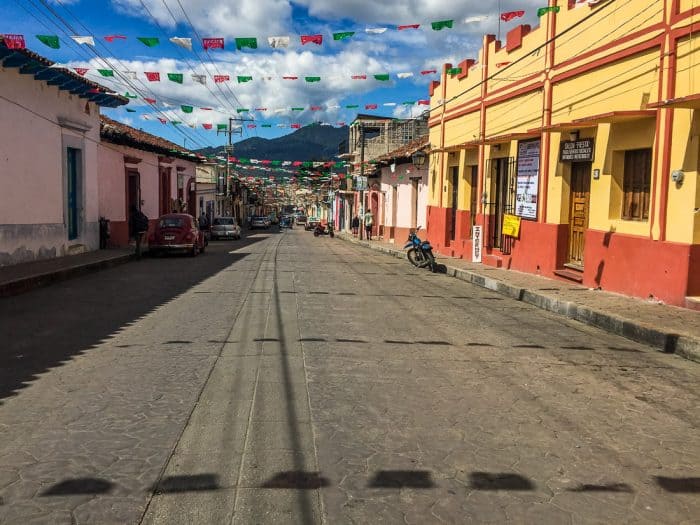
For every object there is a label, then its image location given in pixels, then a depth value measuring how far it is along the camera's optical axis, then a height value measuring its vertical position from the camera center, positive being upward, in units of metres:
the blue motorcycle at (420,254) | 18.56 -1.42
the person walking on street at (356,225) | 43.95 -1.45
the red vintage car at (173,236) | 22.02 -1.19
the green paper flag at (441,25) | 12.30 +3.49
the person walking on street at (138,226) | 20.55 -0.82
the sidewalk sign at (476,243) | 19.27 -1.09
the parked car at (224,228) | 38.28 -1.56
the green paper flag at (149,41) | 13.09 +3.26
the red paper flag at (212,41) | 13.57 +3.39
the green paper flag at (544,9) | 12.25 +3.81
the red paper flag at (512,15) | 12.23 +3.68
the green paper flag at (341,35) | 12.80 +3.38
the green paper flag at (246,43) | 13.46 +3.37
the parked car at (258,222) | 62.80 -1.90
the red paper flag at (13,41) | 12.57 +3.11
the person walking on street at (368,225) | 37.20 -1.16
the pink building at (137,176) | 24.04 +1.13
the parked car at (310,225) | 70.32 -2.33
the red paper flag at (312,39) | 13.55 +3.49
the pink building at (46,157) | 15.03 +1.14
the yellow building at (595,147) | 10.08 +1.29
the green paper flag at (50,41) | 12.41 +3.07
